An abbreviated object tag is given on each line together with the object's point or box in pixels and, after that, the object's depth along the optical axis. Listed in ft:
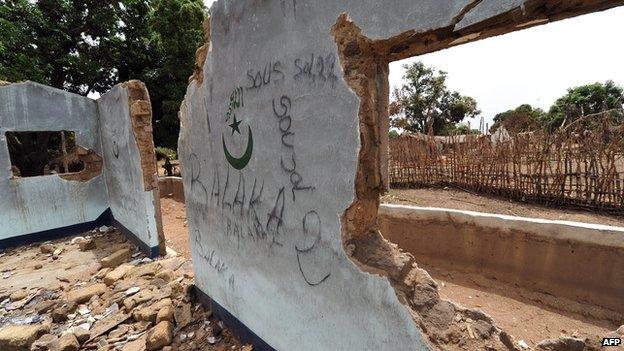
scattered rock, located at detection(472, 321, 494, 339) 5.36
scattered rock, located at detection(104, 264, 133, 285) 15.37
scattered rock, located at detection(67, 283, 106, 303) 14.11
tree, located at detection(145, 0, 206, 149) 42.09
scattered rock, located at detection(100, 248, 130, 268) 17.65
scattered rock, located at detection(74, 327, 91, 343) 11.59
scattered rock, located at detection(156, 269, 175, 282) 15.28
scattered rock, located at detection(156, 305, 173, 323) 11.90
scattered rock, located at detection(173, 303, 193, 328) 11.97
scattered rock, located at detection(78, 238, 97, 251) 20.92
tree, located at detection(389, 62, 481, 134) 86.28
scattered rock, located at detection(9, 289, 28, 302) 15.06
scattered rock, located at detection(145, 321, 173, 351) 10.57
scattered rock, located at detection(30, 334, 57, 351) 11.25
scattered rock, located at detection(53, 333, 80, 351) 11.00
